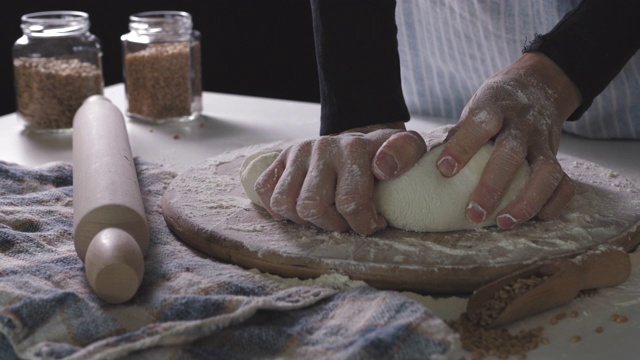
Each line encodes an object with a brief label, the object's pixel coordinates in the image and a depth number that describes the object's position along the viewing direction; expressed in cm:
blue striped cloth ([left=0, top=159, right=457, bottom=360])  78
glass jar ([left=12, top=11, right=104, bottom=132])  174
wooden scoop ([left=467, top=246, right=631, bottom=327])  87
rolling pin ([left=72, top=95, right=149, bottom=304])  88
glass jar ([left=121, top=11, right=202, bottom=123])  179
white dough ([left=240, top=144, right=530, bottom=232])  105
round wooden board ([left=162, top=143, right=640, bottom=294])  96
